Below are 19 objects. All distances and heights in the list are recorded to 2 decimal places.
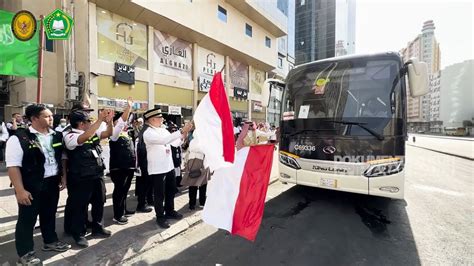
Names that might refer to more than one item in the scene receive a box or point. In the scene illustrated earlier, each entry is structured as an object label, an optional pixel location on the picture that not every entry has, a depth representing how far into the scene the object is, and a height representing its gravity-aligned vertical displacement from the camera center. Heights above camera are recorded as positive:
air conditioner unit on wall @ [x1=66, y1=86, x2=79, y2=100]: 12.93 +1.72
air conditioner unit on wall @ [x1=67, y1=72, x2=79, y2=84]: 12.95 +2.50
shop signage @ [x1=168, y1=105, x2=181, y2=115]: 17.87 +1.23
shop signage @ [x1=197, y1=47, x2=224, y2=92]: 20.19 +5.05
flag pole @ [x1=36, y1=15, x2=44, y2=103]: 4.77 +1.37
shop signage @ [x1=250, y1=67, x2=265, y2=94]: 27.17 +5.24
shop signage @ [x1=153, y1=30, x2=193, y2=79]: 16.95 +4.96
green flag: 5.40 +1.54
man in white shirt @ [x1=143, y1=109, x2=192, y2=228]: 3.89 -0.42
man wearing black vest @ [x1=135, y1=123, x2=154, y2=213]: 4.54 -1.08
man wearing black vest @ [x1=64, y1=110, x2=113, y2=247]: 3.33 -0.51
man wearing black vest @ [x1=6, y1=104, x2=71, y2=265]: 2.80 -0.55
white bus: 4.45 +0.04
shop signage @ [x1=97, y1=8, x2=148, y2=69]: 13.91 +4.99
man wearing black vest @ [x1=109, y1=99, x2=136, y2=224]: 4.18 -0.64
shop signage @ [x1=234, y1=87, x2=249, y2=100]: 24.09 +3.27
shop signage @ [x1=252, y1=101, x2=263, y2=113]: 27.61 +2.31
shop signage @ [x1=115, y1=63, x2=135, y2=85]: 14.33 +3.04
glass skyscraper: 51.71 +20.37
